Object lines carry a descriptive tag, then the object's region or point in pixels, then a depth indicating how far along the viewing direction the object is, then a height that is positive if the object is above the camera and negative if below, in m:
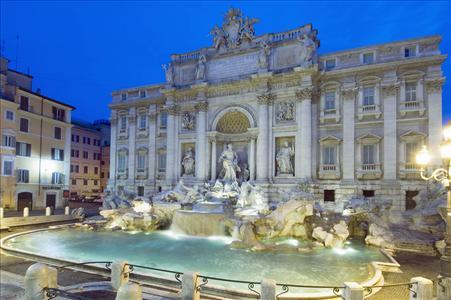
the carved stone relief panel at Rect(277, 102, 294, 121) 22.62 +4.15
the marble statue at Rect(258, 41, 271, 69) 23.29 +8.67
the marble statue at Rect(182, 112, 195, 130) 26.73 +3.95
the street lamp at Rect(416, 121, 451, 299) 6.04 -1.43
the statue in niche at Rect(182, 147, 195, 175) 26.30 +0.23
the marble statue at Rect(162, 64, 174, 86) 27.55 +8.27
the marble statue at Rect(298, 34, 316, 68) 21.48 +8.36
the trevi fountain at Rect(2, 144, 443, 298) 10.15 -3.51
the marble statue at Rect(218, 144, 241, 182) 23.52 +0.12
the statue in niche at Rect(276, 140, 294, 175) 22.48 +0.53
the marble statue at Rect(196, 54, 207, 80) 26.04 +8.49
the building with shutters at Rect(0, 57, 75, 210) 26.55 +1.76
